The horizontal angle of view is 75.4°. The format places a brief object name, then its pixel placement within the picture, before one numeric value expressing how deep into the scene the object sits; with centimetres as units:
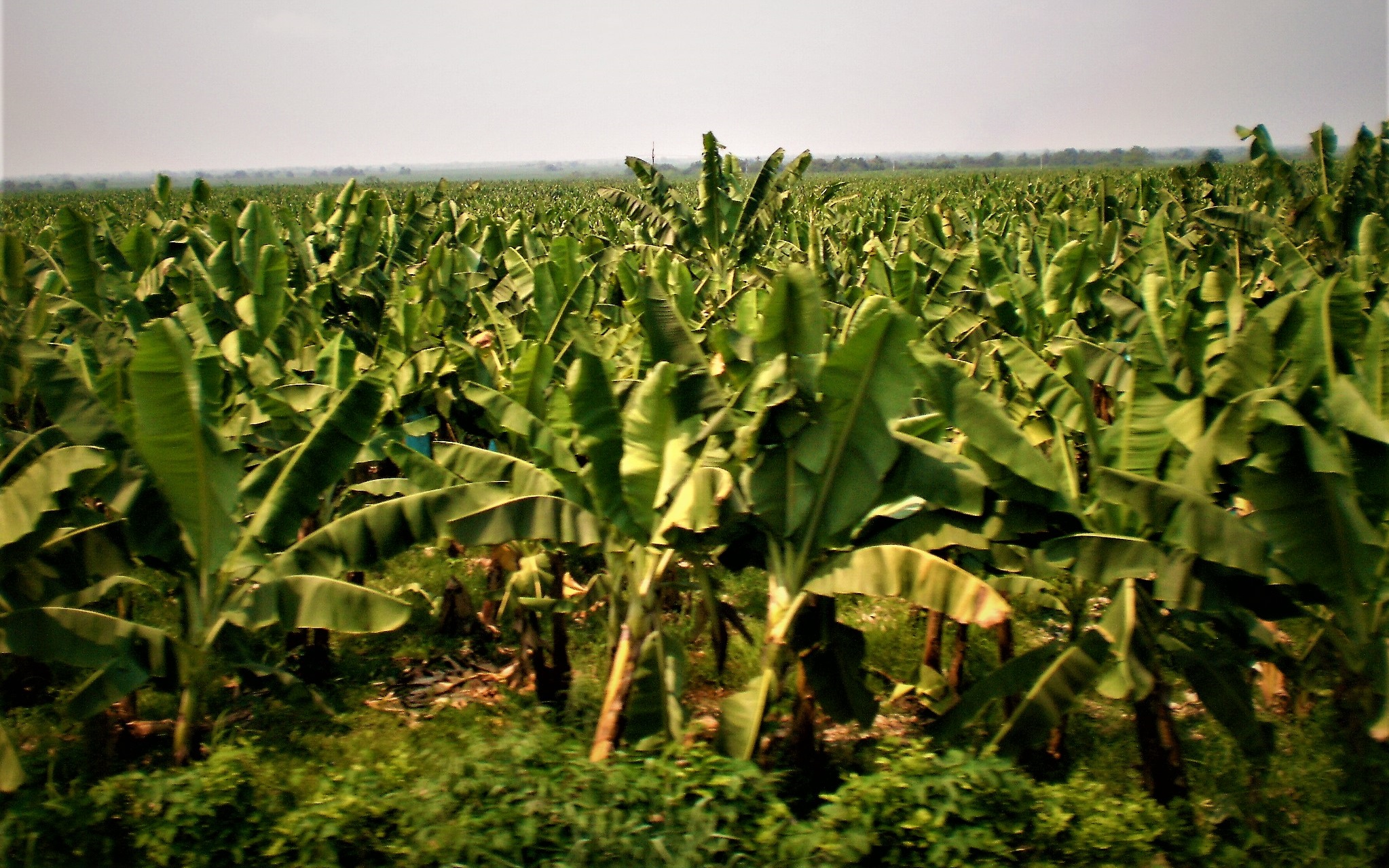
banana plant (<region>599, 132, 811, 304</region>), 1198
